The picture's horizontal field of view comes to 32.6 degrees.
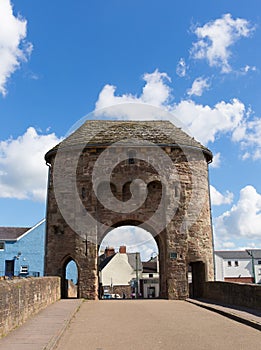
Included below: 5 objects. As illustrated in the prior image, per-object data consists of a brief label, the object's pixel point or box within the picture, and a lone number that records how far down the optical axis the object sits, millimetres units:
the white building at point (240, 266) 56656
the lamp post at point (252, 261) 57009
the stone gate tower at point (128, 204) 21406
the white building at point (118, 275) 46844
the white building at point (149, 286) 45594
